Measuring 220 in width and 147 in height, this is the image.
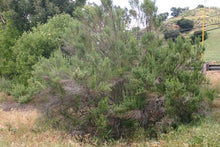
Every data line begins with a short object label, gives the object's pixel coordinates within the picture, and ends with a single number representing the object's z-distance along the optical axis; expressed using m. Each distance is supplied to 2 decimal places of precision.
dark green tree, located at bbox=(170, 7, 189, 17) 51.75
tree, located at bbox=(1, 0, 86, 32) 17.06
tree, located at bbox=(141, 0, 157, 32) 8.31
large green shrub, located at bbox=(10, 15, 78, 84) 11.95
